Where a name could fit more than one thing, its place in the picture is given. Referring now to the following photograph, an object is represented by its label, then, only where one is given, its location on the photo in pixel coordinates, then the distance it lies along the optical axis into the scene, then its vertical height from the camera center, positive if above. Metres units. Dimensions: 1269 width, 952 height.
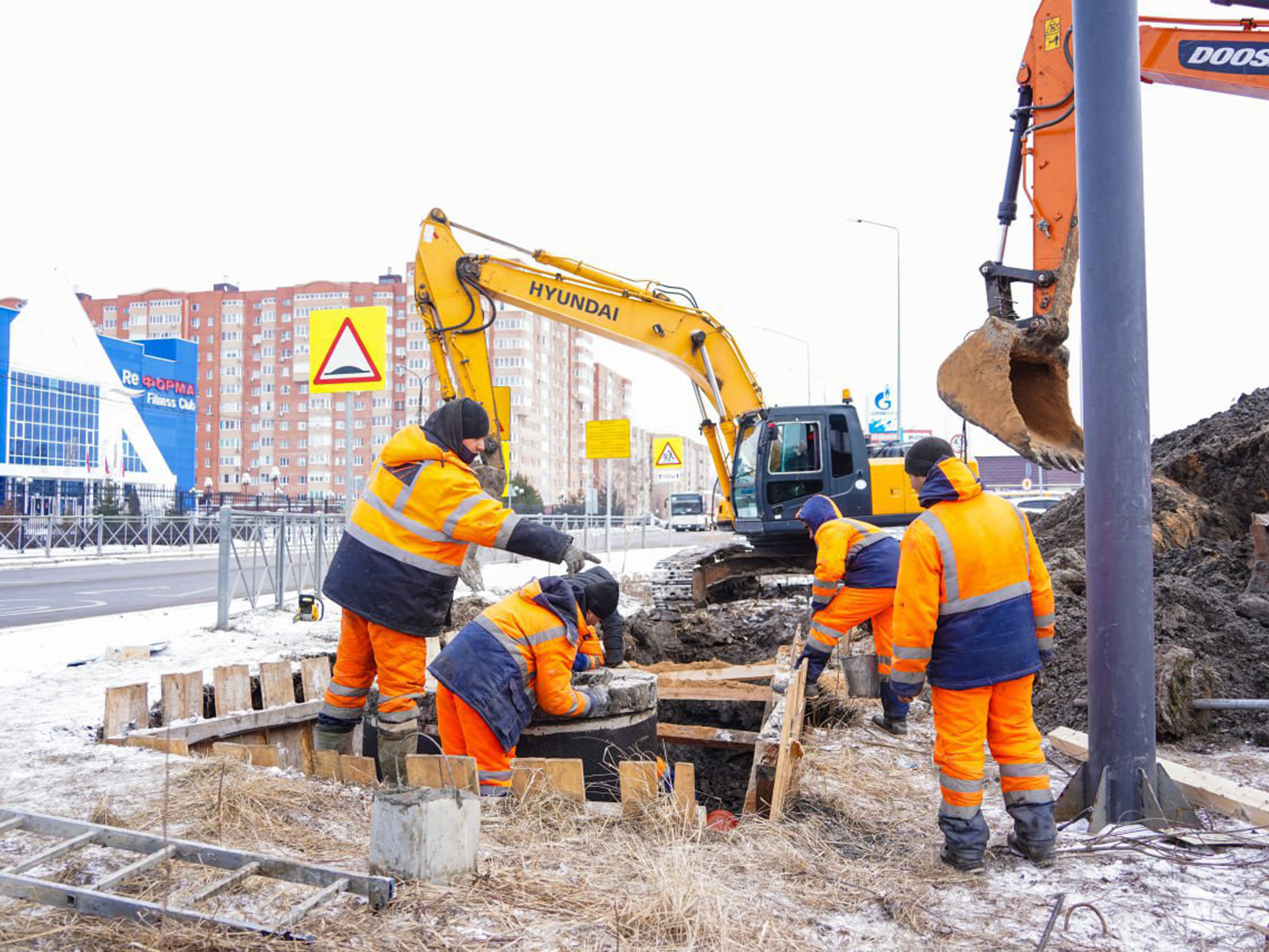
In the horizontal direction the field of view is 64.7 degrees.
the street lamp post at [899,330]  23.86 +4.03
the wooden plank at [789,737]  4.48 -1.22
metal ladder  2.75 -1.12
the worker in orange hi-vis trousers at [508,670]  4.60 -0.80
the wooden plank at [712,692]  6.63 -1.31
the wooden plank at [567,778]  4.14 -1.17
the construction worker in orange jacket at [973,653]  3.91 -0.62
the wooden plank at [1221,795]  4.35 -1.36
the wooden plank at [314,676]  6.56 -1.17
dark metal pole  4.34 +0.30
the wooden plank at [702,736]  5.83 -1.42
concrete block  3.09 -1.05
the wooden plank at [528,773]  4.20 -1.16
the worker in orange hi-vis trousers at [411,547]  4.89 -0.24
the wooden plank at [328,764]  4.71 -1.25
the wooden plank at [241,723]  5.53 -1.31
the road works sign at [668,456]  21.12 +0.88
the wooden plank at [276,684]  6.17 -1.14
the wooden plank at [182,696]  5.63 -1.11
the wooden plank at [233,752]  4.95 -1.27
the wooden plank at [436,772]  4.09 -1.12
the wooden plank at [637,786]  4.01 -1.16
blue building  42.84 +4.39
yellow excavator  11.30 +1.39
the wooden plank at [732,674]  7.23 -1.29
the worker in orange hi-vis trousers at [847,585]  6.77 -0.62
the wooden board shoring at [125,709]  5.40 -1.13
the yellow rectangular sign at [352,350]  9.35 +1.41
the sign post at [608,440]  17.02 +1.00
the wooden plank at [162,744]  5.04 -1.24
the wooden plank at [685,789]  3.98 -1.17
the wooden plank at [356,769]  4.65 -1.26
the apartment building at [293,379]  90.44 +11.31
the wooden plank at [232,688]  5.93 -1.12
